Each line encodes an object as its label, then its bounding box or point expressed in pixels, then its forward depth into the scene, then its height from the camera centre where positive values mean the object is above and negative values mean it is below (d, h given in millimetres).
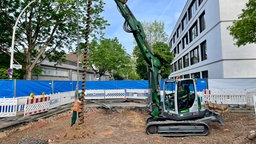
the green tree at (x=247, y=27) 9938 +2991
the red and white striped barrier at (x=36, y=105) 9402 -1338
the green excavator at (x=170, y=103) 6688 -953
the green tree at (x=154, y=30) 39125 +10801
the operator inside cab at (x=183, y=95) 7058 -622
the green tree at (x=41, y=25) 16453 +5545
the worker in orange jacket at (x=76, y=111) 6648 -1132
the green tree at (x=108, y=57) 33688 +4542
